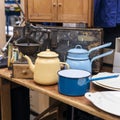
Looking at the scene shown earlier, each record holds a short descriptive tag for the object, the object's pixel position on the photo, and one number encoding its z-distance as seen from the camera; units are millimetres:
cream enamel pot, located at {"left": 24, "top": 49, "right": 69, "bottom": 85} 1384
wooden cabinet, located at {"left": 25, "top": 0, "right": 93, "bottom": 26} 1688
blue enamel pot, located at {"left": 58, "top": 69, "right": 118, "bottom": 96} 1225
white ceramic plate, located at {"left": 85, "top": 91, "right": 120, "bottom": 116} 1071
